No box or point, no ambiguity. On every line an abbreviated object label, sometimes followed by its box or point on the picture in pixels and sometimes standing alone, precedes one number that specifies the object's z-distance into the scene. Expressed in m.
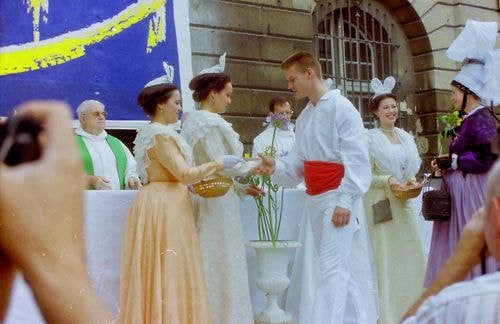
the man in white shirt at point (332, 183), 4.67
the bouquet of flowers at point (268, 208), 5.12
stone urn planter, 5.05
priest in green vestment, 6.06
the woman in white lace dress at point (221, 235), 4.78
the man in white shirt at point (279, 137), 7.84
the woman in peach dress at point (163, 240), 4.36
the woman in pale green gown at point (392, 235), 5.73
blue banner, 7.74
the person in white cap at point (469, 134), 4.82
